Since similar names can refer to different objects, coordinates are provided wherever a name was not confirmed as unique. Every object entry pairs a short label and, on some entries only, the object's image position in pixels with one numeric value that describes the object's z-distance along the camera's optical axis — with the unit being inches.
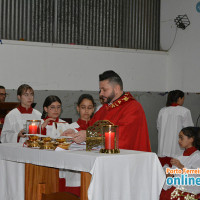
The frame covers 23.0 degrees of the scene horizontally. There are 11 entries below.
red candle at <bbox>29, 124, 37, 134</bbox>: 180.5
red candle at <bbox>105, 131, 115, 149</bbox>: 151.2
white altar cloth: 142.8
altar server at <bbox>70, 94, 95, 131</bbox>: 222.2
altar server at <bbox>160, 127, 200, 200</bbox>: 225.8
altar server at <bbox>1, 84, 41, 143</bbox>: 246.5
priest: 175.9
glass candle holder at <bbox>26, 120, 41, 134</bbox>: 180.7
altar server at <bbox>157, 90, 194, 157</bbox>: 374.9
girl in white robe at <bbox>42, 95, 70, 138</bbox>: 191.4
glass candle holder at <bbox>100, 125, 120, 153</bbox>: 151.2
